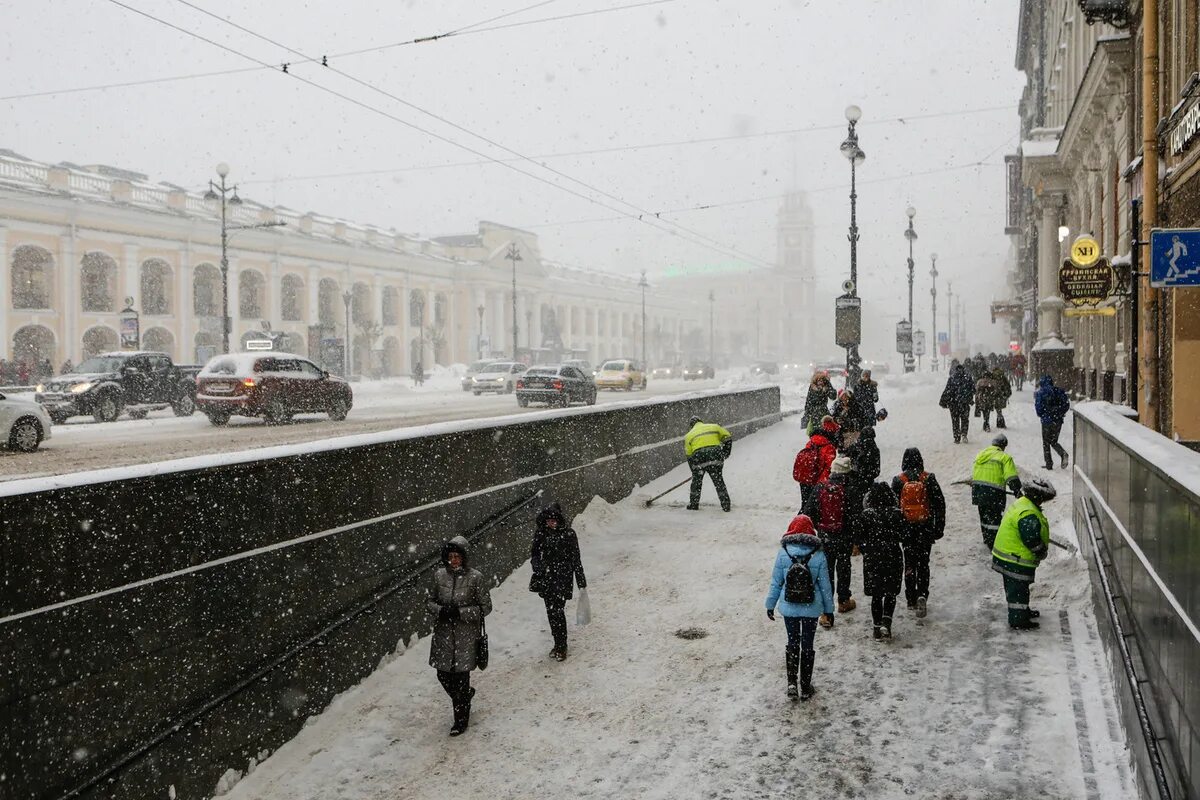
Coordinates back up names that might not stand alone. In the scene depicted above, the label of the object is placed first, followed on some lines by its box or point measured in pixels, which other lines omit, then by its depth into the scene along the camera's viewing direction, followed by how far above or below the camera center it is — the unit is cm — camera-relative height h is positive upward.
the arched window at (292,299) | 6469 +482
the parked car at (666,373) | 7205 -21
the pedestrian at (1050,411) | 1554 -70
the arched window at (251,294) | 6128 +490
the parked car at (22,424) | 1531 -70
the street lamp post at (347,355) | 5812 +115
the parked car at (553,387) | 2978 -46
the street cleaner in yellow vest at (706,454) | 1404 -116
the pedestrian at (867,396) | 1641 -49
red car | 2094 -27
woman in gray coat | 702 -169
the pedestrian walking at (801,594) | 716 -159
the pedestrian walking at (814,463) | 1094 -102
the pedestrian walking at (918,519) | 878 -132
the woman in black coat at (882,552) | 825 -151
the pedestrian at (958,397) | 1964 -59
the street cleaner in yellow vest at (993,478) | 1020 -113
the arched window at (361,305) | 6956 +475
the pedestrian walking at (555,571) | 841 -165
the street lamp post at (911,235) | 4691 +627
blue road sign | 1000 +104
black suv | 2311 -28
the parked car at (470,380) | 4262 -32
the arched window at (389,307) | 7500 +488
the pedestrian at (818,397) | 1655 -47
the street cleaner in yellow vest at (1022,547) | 809 -146
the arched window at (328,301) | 6706 +486
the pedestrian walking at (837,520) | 876 -131
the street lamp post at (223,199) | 3392 +613
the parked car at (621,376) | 4656 -26
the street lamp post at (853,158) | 2498 +532
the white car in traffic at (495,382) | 4094 -40
